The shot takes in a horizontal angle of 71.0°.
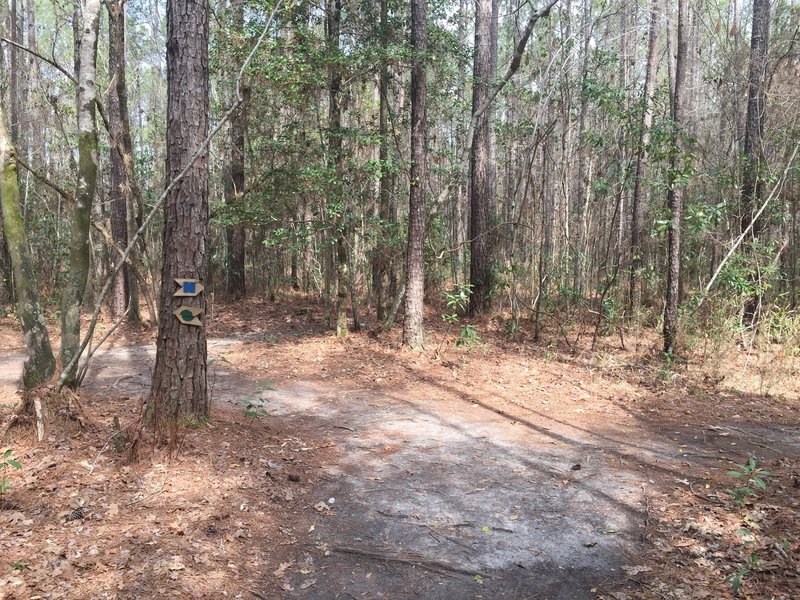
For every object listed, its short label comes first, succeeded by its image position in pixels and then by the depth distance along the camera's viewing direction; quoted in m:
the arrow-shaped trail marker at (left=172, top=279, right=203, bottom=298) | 4.84
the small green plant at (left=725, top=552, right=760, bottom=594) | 3.13
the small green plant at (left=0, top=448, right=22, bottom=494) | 3.79
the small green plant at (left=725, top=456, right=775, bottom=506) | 4.24
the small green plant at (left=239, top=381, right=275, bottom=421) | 5.61
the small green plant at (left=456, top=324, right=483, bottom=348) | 10.09
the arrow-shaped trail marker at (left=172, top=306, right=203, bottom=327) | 4.86
